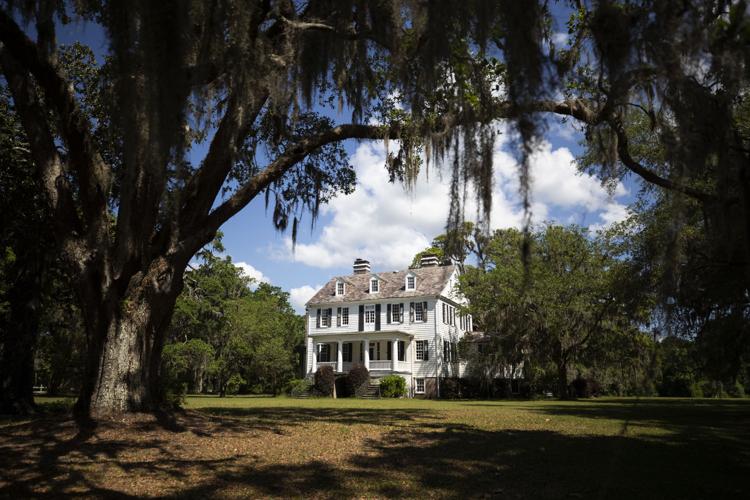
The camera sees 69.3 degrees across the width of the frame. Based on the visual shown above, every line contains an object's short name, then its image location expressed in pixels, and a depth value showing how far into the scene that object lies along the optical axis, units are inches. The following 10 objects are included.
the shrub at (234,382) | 1374.3
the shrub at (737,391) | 1258.4
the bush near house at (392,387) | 1154.0
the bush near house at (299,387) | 1218.0
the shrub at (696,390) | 1307.6
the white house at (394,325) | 1262.3
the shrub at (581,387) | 1147.3
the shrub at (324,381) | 1173.7
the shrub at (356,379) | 1173.1
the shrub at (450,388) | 1193.6
